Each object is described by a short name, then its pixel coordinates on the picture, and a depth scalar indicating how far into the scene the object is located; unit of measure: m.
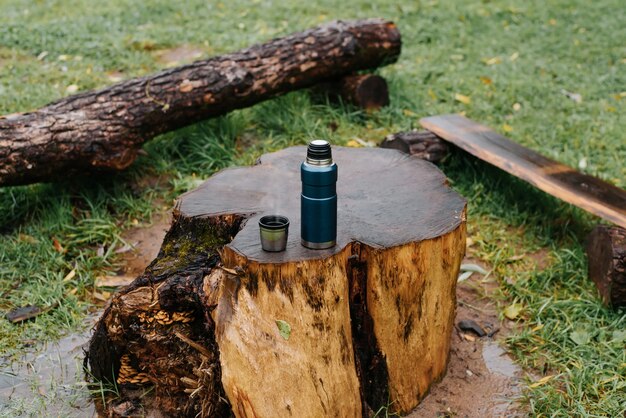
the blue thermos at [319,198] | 2.42
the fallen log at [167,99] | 4.05
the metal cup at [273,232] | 2.48
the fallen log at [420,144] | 4.66
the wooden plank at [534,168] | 3.81
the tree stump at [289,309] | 2.55
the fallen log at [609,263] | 3.41
